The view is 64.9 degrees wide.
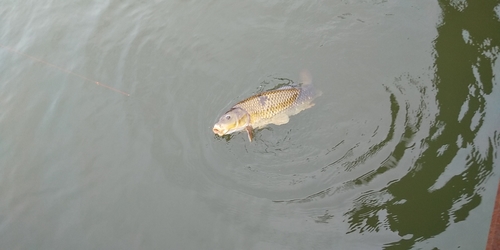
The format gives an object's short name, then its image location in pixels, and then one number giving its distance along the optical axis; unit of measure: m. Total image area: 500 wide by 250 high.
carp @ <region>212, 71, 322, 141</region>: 4.57
